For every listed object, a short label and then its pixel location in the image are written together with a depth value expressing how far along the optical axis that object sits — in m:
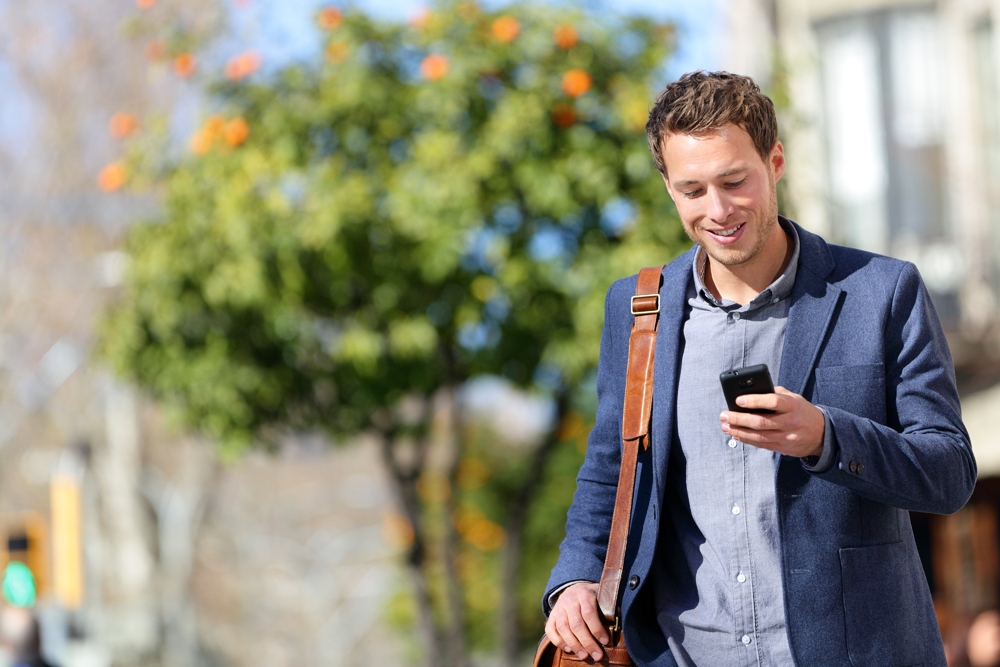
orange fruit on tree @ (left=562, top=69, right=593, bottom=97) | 14.09
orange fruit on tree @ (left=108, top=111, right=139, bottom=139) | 16.61
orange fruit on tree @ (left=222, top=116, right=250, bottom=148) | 15.15
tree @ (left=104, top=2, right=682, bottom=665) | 14.20
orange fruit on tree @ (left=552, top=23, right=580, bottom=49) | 14.74
